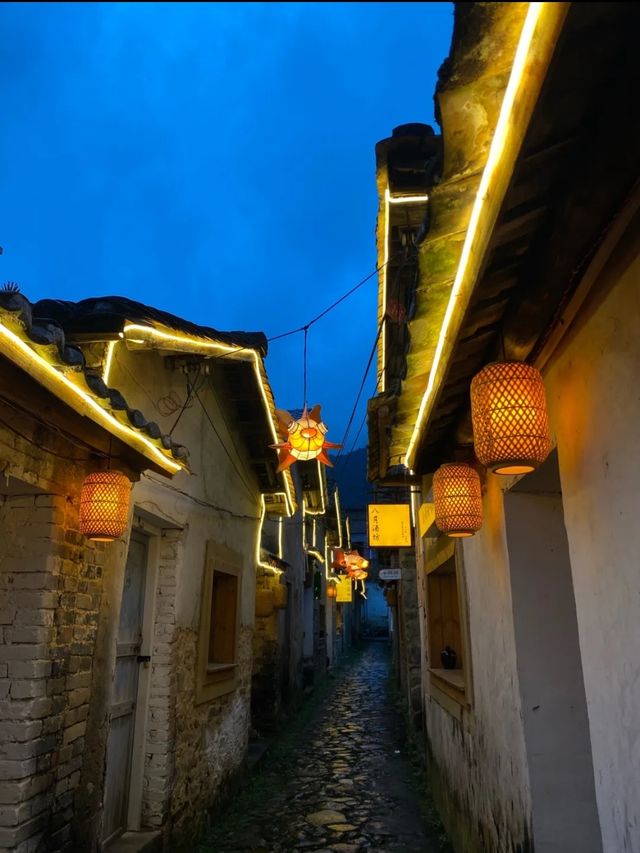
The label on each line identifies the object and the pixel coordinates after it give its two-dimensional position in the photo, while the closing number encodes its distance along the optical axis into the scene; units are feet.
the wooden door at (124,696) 17.58
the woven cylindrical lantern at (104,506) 13.82
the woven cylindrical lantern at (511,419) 9.24
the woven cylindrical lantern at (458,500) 13.99
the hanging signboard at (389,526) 39.91
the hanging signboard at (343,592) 83.15
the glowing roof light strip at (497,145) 5.26
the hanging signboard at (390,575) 48.89
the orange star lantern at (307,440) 23.39
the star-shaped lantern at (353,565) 60.95
